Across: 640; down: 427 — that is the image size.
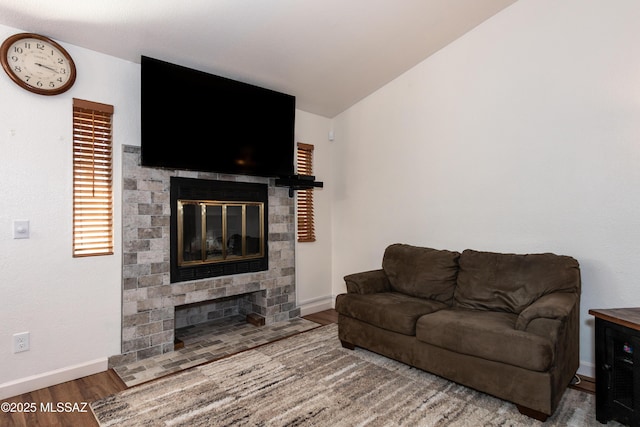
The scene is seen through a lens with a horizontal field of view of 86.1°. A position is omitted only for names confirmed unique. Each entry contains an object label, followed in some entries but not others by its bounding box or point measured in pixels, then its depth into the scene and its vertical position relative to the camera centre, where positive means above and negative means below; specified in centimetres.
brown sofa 209 -74
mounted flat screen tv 288 +92
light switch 243 -6
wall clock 237 +113
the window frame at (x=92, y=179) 270 +33
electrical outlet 243 -87
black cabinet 191 -86
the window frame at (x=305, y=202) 437 +22
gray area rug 211 -123
